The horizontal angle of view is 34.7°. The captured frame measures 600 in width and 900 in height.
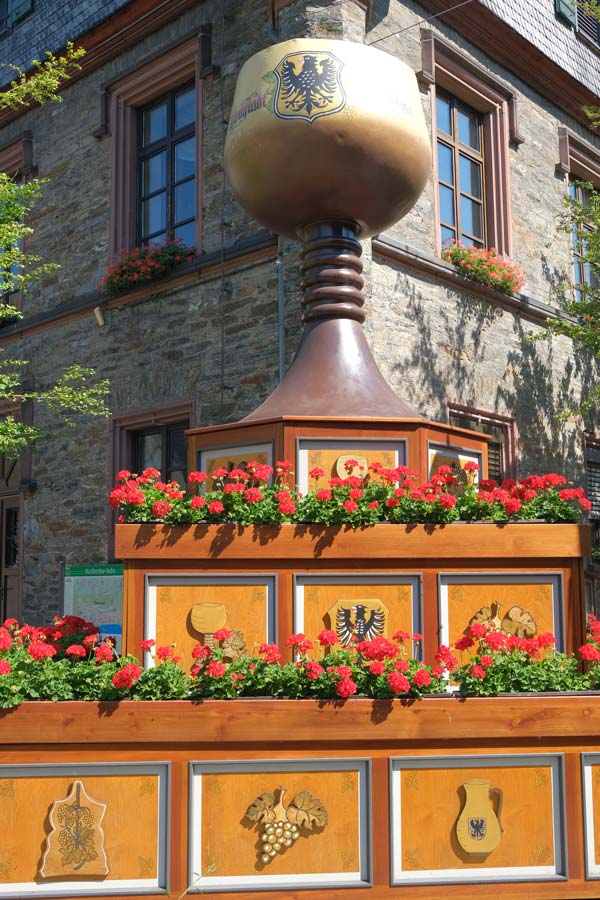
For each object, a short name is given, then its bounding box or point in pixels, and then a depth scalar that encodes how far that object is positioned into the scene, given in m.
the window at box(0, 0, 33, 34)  10.98
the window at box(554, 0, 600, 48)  10.72
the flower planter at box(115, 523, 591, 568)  3.83
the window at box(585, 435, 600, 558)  10.39
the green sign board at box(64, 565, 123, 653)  8.26
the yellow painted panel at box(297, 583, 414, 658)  3.91
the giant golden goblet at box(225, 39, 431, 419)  4.59
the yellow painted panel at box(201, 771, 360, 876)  3.11
